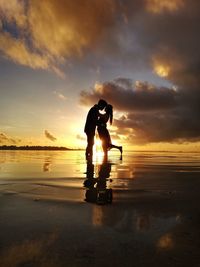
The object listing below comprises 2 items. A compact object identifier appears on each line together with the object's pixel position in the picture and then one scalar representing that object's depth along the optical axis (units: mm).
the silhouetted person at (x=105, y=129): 7815
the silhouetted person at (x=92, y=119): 7687
